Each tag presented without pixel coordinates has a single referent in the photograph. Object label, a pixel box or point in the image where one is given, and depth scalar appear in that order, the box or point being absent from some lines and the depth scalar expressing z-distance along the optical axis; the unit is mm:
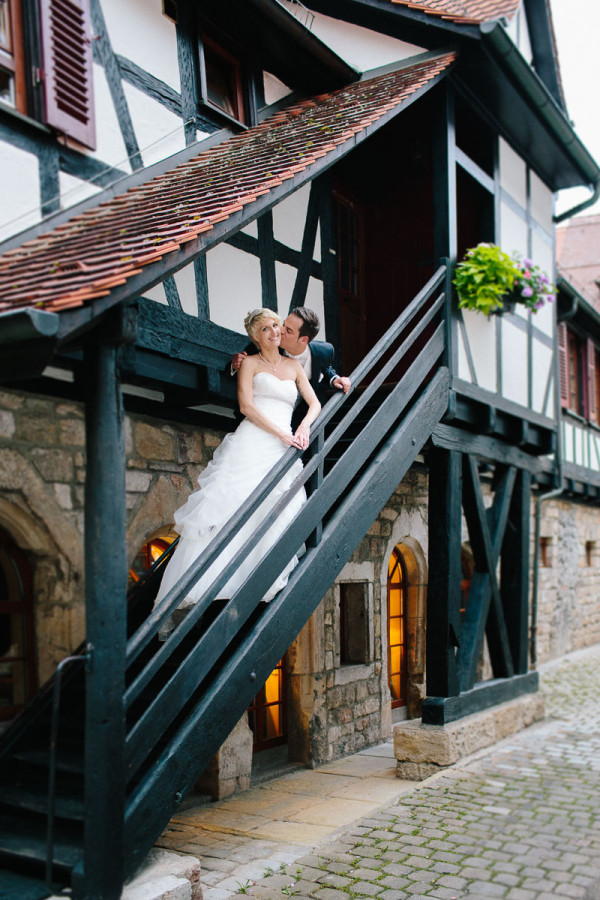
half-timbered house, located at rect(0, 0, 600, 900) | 3061
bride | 3881
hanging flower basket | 6004
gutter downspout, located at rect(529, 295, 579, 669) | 11016
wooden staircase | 3086
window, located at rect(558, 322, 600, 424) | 12524
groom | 4484
